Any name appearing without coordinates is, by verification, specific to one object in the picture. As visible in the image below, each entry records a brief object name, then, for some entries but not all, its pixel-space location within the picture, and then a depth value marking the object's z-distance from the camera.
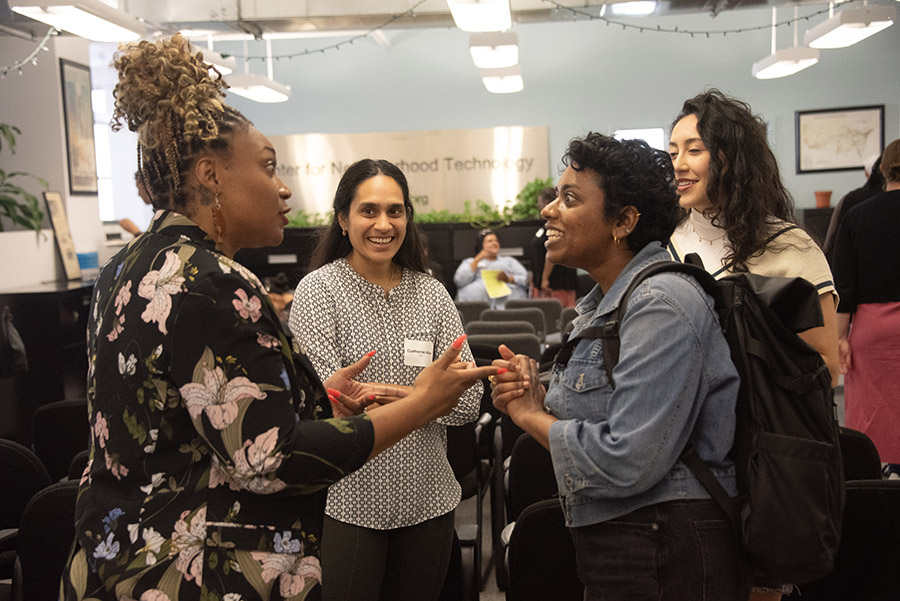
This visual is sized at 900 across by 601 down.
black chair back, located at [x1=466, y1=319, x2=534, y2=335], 5.44
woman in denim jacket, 1.49
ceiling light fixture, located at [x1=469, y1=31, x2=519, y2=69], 8.01
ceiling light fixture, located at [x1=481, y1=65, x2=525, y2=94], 9.95
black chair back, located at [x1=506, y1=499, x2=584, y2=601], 2.03
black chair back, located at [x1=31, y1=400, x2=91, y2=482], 3.63
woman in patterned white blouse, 2.25
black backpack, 1.47
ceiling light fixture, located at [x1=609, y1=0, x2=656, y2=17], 8.71
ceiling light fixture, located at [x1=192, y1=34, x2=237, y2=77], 8.48
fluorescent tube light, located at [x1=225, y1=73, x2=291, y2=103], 9.55
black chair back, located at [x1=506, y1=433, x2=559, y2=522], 2.82
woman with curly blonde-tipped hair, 1.32
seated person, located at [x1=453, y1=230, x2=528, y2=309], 8.81
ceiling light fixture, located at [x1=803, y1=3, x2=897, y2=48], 7.91
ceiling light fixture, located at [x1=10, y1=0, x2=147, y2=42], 5.44
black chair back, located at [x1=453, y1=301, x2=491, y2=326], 6.99
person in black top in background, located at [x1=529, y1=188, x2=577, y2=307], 9.22
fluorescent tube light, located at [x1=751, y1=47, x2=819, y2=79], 9.73
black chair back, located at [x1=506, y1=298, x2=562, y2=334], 7.09
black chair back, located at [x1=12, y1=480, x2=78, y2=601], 2.17
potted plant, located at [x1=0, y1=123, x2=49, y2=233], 7.52
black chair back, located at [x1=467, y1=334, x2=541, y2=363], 4.88
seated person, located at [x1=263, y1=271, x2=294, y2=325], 5.23
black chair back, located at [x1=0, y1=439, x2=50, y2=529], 2.80
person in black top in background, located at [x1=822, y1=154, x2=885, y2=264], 4.57
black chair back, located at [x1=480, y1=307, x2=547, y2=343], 6.21
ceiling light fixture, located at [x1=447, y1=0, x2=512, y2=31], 5.96
